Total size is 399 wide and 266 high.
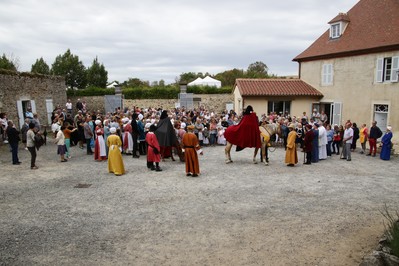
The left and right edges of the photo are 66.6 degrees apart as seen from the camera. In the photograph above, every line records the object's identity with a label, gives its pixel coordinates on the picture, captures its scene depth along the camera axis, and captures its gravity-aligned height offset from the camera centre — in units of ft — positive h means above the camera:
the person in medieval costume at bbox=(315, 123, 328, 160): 39.81 -5.59
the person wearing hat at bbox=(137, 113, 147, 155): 40.35 -5.15
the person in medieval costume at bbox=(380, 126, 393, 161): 40.14 -6.23
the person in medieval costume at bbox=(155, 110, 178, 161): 34.42 -3.55
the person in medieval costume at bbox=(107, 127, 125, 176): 31.65 -5.88
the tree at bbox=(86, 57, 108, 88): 132.16 +11.40
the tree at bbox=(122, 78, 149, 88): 156.15 +9.71
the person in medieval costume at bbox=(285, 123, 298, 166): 35.14 -5.89
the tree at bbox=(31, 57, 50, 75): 138.82 +15.33
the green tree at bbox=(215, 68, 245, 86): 141.90 +11.54
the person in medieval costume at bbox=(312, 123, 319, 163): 38.34 -5.90
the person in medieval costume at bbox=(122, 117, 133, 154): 41.70 -5.35
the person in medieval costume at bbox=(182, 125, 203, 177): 30.78 -5.35
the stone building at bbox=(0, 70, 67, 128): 55.24 +1.33
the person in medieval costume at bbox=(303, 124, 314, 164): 36.86 -5.38
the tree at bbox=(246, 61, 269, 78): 171.88 +18.77
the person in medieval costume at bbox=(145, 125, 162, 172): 32.14 -5.48
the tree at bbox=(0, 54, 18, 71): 96.49 +12.39
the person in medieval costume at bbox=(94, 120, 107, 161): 38.32 -5.81
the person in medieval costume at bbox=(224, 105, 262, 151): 35.99 -3.87
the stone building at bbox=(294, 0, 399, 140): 51.83 +6.66
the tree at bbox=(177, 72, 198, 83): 161.89 +13.04
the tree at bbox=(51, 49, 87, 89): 130.21 +13.44
